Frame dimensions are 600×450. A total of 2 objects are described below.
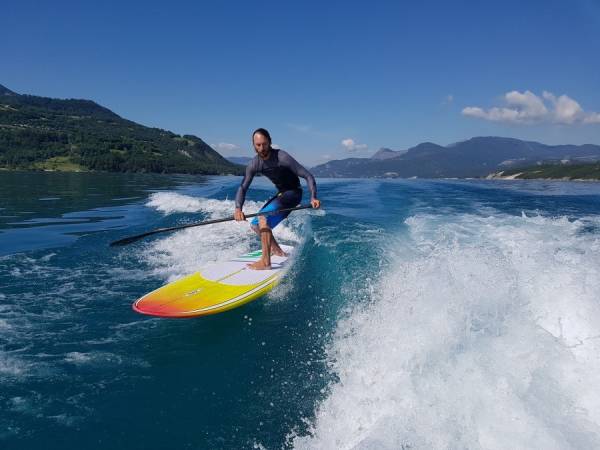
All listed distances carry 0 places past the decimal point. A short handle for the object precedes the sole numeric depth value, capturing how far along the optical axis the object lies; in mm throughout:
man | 7727
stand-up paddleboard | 5781
